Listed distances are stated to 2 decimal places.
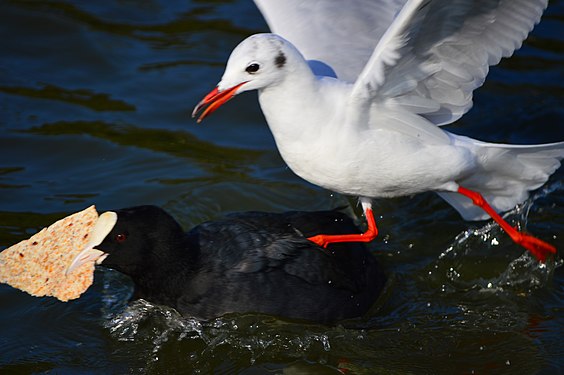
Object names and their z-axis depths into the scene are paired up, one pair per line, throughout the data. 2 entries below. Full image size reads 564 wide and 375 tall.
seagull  10.06
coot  10.27
